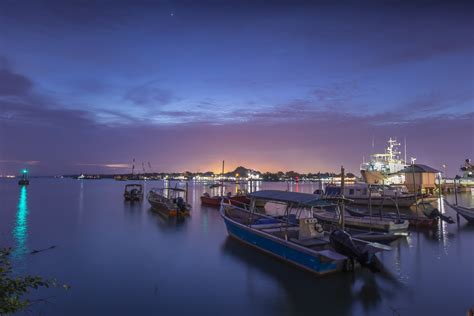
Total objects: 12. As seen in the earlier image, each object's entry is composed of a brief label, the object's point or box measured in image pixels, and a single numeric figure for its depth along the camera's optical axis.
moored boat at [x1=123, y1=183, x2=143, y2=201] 57.88
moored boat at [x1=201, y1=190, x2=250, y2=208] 43.61
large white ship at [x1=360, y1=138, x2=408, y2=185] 60.34
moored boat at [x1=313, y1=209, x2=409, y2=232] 23.55
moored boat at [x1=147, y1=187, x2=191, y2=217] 36.06
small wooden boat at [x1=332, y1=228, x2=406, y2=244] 18.06
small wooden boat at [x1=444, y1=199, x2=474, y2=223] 29.73
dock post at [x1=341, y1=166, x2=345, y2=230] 16.30
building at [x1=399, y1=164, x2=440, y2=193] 53.62
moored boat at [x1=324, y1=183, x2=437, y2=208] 40.53
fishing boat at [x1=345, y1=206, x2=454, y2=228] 26.83
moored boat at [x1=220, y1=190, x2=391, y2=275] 13.70
